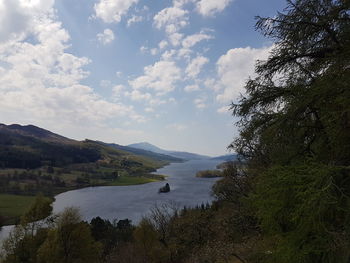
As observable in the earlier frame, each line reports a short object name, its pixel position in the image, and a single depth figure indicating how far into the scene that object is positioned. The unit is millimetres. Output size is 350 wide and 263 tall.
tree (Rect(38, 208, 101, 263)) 27848
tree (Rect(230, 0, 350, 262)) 3877
